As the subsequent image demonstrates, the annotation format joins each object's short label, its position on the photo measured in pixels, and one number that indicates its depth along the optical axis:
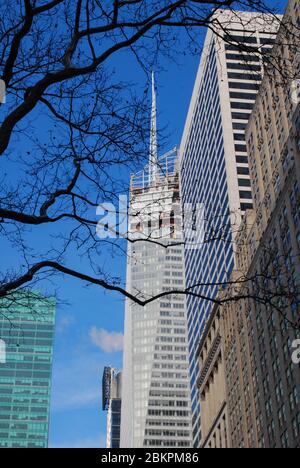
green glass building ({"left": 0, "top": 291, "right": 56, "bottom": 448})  178.12
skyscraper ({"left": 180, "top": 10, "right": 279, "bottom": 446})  129.12
